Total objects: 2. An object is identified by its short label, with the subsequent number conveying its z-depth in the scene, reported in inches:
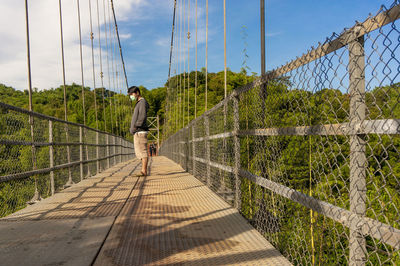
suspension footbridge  48.8
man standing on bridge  234.5
